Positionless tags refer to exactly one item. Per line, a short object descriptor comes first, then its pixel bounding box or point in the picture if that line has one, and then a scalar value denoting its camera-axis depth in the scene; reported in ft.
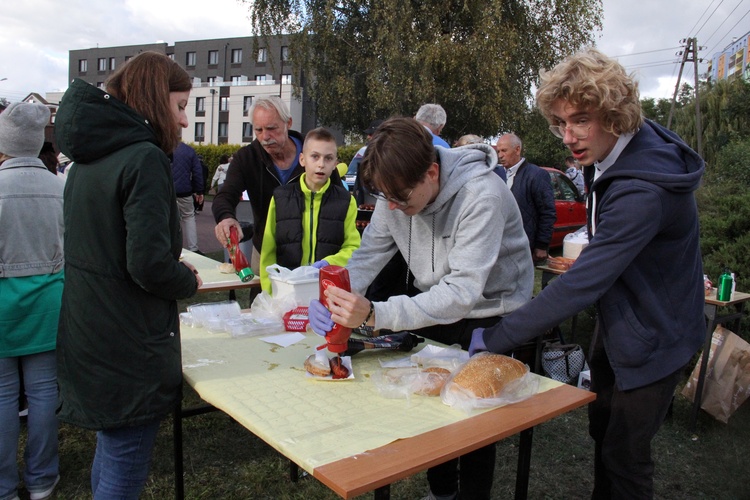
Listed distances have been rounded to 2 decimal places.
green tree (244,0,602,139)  46.62
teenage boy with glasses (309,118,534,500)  5.49
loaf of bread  4.98
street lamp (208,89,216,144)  159.02
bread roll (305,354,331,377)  5.63
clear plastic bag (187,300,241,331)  7.42
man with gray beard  10.89
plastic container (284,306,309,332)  7.45
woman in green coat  4.87
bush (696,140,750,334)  14.29
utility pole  88.07
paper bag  10.77
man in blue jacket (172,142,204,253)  22.94
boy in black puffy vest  9.87
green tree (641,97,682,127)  148.46
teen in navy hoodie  4.71
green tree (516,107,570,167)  107.86
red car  29.76
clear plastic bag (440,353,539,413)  4.92
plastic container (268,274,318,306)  7.81
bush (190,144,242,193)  96.67
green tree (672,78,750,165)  61.31
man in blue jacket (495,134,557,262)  16.99
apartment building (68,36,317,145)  156.04
